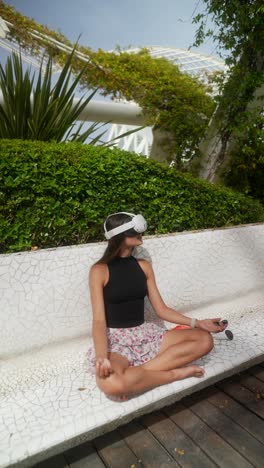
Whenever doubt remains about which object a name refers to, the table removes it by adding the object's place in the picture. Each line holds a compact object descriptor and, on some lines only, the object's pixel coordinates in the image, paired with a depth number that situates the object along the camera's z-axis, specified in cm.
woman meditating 214
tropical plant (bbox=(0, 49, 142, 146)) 309
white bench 184
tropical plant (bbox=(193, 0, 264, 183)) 423
